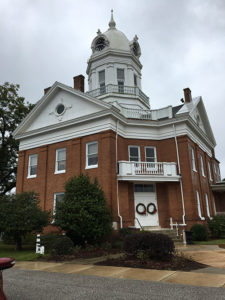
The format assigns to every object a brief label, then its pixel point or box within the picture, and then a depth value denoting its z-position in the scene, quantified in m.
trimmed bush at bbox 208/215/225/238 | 20.34
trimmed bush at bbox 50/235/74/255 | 12.55
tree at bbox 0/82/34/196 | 29.00
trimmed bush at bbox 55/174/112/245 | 14.48
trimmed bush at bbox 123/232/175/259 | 9.88
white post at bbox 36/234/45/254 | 13.19
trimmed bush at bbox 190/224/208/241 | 17.87
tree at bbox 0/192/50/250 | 15.20
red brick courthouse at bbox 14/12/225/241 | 19.22
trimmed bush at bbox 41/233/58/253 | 13.81
